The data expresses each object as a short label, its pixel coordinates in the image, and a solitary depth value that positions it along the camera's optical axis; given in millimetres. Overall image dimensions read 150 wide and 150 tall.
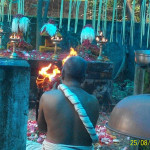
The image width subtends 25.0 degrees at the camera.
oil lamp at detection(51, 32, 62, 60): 8534
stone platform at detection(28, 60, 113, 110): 8227
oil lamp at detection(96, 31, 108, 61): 8649
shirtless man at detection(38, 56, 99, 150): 2926
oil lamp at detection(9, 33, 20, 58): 8178
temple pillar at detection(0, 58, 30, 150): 3467
